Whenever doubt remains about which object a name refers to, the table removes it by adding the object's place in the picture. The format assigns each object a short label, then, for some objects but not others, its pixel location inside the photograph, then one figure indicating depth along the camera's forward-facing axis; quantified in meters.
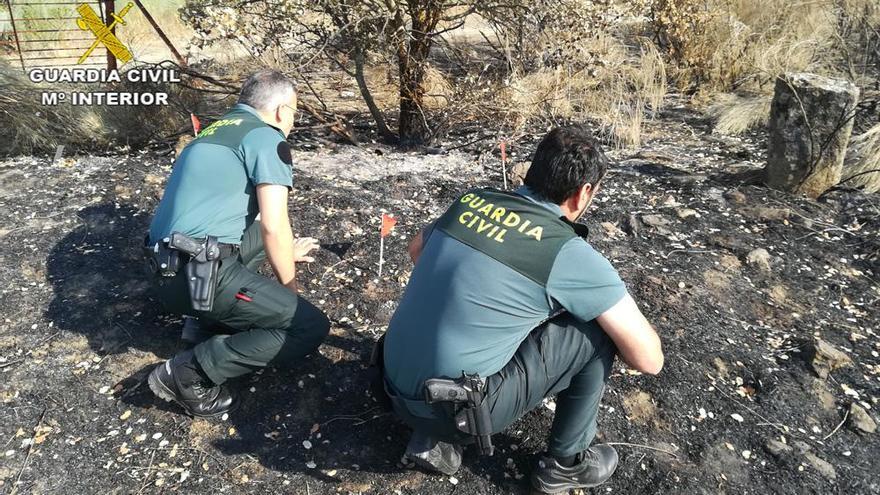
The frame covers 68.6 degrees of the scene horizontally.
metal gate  4.65
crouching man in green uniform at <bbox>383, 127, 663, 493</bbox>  1.74
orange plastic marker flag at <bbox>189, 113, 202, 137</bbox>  4.07
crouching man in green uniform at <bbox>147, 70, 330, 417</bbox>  2.29
